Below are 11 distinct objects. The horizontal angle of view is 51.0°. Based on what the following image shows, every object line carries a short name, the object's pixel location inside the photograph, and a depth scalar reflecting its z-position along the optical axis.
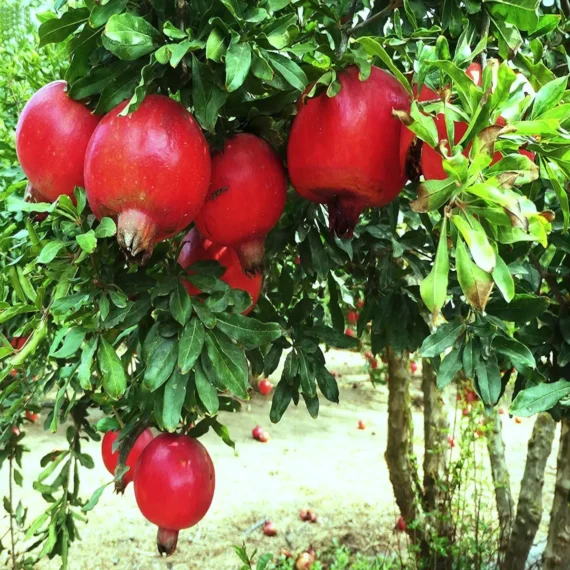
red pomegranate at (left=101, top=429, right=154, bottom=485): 1.29
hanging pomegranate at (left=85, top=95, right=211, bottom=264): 0.63
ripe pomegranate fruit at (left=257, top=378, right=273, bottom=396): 5.27
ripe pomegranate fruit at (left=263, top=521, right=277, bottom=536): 3.23
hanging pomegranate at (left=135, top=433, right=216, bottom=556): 1.03
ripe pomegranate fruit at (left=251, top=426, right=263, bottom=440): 4.79
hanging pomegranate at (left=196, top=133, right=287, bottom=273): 0.74
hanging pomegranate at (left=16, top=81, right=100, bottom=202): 0.72
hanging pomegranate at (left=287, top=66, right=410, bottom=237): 0.68
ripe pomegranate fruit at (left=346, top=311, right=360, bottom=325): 3.38
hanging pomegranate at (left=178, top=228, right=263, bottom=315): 0.95
